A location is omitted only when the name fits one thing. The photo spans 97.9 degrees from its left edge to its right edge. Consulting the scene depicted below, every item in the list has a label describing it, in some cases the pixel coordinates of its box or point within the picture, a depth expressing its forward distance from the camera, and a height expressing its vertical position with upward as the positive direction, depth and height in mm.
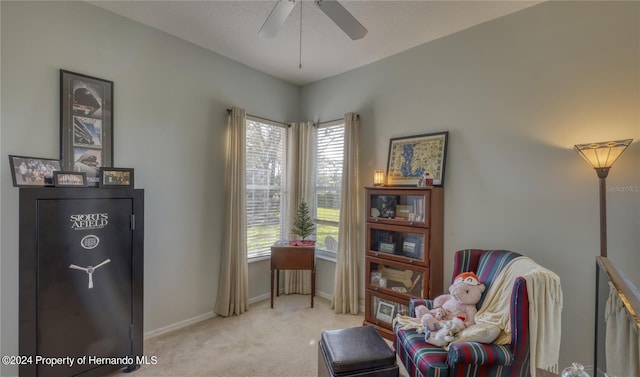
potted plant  3582 -498
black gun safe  1790 -676
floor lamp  1766 +189
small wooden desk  3379 -856
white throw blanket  1612 -756
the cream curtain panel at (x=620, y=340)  950 -561
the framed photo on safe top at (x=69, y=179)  1938 +47
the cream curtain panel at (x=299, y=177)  3855 +147
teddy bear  1998 -868
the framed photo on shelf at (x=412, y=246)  2635 -558
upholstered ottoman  1646 -1032
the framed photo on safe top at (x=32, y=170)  1890 +105
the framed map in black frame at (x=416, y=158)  2744 +315
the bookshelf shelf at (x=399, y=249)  2553 -601
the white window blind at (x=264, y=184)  3561 +41
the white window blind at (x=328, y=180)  3633 +103
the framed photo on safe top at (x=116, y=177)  2146 +68
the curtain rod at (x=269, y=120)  3225 +890
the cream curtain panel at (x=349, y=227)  3297 -467
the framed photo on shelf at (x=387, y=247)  2828 -605
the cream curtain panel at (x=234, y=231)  3156 -506
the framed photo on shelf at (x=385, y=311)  2764 -1241
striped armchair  1612 -986
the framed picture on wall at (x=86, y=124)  2199 +507
